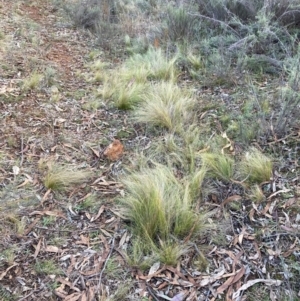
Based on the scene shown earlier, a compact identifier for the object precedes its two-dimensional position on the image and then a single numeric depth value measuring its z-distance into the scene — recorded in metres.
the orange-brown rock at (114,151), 2.82
